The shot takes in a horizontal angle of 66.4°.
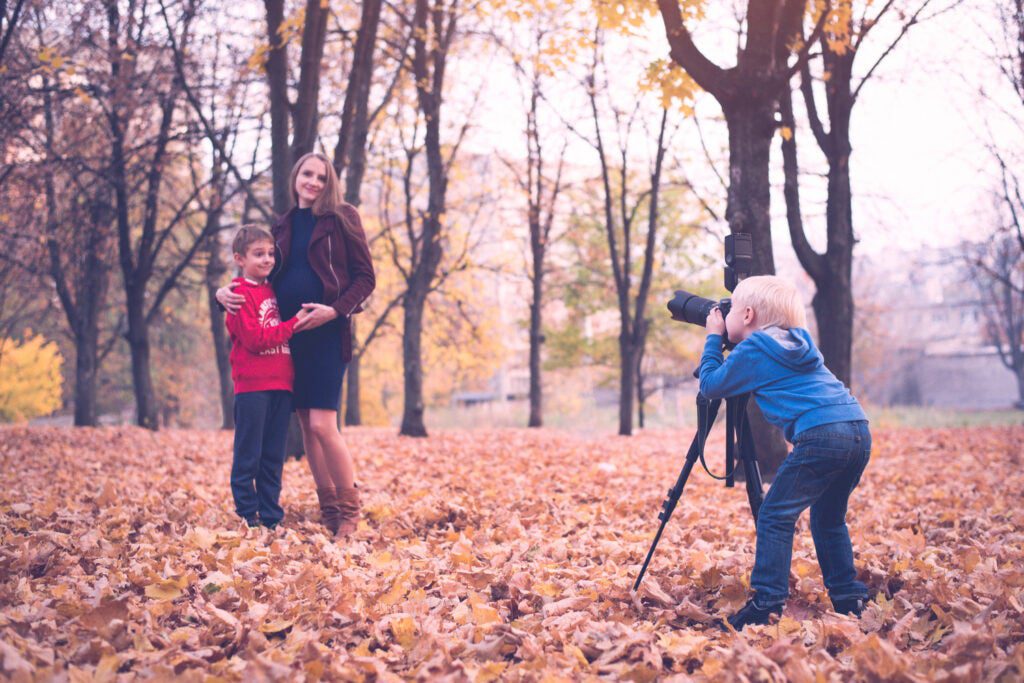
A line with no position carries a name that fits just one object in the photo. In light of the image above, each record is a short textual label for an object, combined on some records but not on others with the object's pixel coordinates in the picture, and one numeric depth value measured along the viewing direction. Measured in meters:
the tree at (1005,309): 29.03
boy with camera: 2.86
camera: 3.24
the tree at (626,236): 15.90
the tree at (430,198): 12.88
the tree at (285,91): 7.85
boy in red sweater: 4.39
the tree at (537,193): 18.20
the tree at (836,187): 9.45
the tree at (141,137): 12.05
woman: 4.55
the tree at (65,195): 10.99
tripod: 3.22
